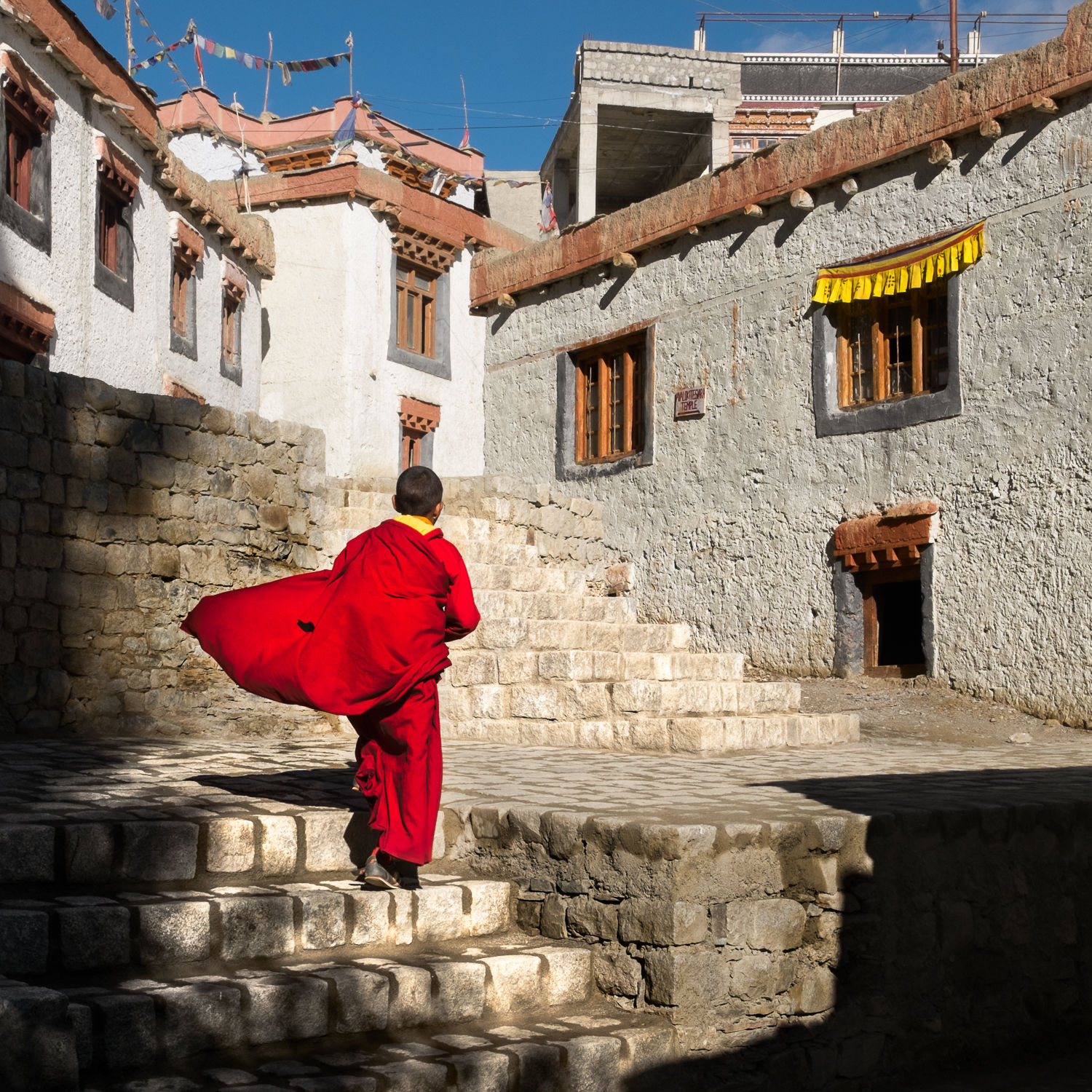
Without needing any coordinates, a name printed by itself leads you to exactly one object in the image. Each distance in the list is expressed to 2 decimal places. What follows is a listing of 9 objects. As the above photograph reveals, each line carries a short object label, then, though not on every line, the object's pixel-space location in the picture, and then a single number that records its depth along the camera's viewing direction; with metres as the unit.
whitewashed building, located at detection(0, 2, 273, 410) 12.28
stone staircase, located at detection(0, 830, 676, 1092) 3.05
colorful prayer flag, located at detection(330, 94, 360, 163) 21.75
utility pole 13.00
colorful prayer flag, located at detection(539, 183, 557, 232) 20.73
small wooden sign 11.33
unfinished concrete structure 19.84
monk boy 4.02
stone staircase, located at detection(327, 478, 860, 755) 7.44
